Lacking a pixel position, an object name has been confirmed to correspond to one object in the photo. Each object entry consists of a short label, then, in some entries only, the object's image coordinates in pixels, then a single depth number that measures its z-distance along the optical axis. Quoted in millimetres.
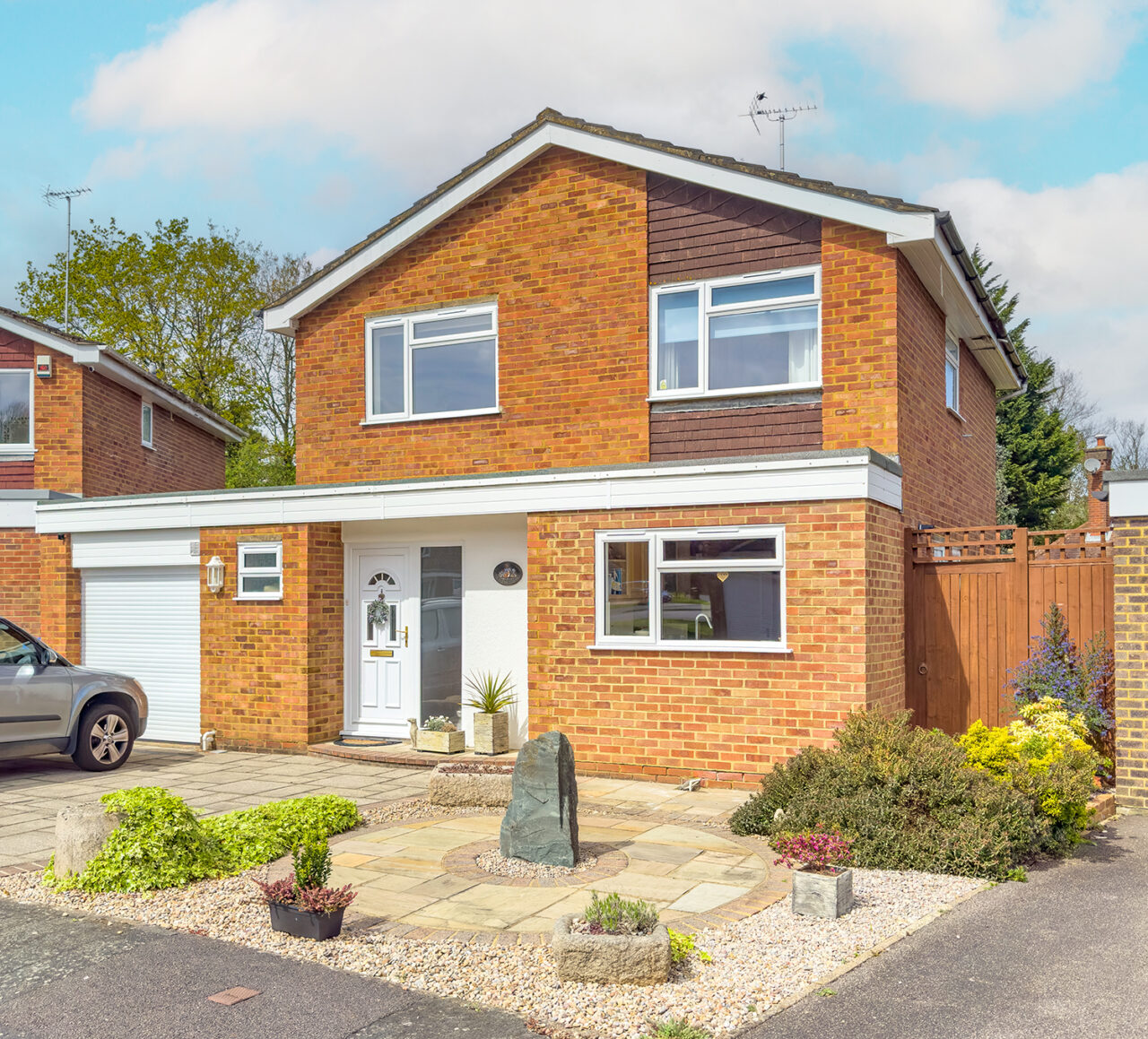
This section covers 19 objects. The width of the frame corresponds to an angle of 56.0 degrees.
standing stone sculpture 7008
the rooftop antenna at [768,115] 13344
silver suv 10547
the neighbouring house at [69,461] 14195
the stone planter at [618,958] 4934
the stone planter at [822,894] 5957
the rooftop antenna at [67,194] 21455
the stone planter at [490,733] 11406
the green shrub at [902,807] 7043
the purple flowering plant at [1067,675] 9438
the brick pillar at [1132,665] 9000
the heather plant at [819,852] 6105
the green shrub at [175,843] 6688
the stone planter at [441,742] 11578
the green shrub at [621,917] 5109
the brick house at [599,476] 9852
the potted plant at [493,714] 11422
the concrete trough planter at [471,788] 8758
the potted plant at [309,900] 5617
